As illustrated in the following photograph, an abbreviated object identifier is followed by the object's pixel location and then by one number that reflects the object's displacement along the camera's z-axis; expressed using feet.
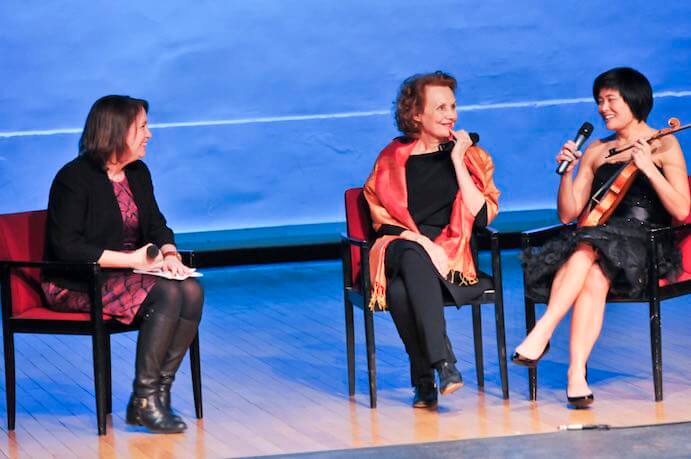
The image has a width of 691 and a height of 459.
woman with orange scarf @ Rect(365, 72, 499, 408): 27.52
